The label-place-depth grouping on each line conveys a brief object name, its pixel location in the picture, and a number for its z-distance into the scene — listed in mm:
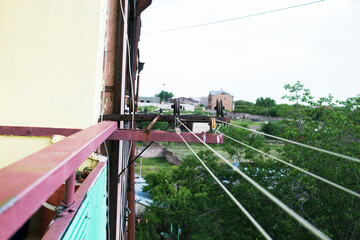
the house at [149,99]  66750
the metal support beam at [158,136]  2832
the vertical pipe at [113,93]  3967
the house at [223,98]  71812
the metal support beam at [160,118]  3326
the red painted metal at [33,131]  2639
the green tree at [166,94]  87825
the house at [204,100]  84425
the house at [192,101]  70706
